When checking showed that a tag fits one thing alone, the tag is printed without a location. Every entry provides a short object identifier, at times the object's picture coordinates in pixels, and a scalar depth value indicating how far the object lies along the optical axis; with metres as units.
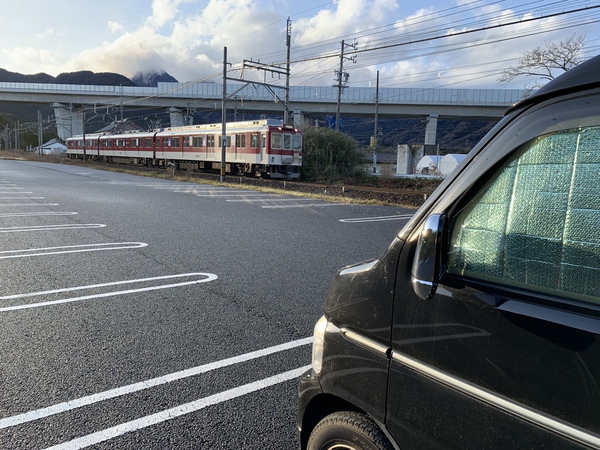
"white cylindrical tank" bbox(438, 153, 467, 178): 29.47
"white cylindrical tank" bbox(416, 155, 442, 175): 32.69
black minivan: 1.12
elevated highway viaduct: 57.69
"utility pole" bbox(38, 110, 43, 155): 71.00
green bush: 29.92
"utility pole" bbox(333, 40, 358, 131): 35.25
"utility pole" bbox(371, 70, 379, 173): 33.09
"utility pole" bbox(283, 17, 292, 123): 25.59
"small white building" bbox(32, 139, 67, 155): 90.86
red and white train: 25.66
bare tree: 22.55
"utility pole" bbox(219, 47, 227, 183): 23.16
